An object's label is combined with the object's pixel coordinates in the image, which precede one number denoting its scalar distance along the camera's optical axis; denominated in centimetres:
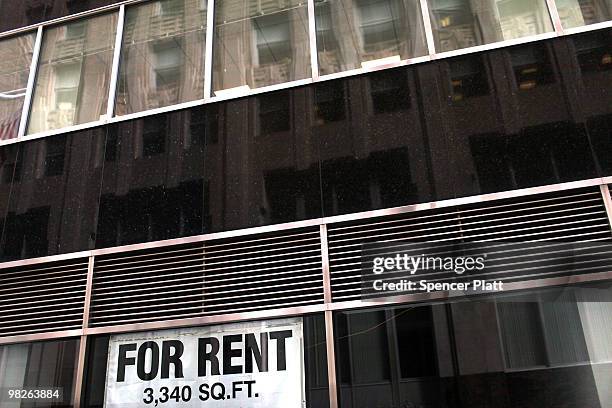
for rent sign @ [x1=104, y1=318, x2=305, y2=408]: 632
